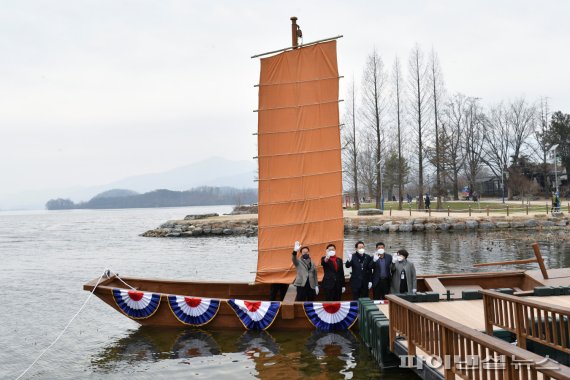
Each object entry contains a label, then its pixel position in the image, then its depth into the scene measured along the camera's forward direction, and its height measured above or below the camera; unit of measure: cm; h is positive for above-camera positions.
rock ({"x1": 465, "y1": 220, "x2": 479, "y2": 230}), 3653 -166
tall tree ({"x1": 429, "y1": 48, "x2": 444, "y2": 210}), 4769 +824
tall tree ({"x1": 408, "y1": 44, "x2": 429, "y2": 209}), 4656 +824
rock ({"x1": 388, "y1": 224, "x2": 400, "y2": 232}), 3762 -188
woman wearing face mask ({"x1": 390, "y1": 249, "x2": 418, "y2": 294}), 1103 -154
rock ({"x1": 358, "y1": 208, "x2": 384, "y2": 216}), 4353 -80
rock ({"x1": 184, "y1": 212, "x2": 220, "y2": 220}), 5488 -110
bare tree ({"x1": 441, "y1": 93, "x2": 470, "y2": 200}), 5586 +643
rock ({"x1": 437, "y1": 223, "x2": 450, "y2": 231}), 3729 -180
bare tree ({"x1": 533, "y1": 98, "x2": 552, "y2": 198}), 5894 +624
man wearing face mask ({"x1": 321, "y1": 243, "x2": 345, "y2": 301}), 1191 -159
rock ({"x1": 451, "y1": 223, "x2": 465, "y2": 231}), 3681 -180
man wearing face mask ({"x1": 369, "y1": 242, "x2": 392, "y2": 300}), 1135 -152
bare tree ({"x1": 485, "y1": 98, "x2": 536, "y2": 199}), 6744 +818
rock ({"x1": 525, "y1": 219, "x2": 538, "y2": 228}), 3509 -161
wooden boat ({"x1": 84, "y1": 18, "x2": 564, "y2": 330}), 1334 +88
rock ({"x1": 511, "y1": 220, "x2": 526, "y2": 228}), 3527 -167
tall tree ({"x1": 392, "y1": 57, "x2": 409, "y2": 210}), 4844 +843
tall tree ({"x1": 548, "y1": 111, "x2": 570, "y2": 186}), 5678 +687
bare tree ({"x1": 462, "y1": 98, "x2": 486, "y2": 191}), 6519 +788
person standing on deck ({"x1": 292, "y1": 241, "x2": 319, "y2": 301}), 1198 -167
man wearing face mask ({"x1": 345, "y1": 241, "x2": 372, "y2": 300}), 1155 -153
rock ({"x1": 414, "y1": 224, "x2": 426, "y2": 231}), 3747 -184
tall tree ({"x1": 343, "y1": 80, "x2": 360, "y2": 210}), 5392 +585
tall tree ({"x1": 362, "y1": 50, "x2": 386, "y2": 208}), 4694 +956
